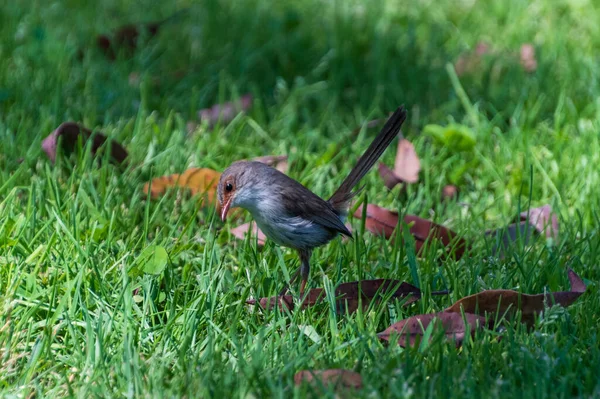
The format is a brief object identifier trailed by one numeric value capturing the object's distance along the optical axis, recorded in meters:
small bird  7.47
